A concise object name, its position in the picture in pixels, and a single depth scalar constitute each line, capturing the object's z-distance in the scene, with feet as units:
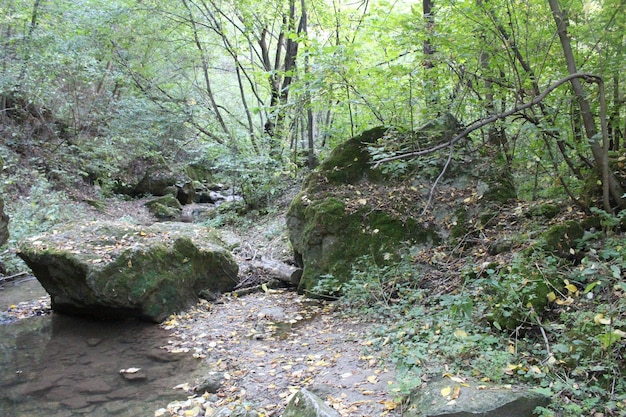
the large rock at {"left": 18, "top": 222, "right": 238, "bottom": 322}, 21.18
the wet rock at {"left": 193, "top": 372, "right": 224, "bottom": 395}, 14.92
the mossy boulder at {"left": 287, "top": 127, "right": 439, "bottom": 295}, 22.22
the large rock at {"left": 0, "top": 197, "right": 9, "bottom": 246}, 26.04
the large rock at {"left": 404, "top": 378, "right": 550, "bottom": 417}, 9.52
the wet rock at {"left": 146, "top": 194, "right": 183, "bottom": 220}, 52.85
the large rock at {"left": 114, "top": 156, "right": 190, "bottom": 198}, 62.54
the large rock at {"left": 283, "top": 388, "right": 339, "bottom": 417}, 10.15
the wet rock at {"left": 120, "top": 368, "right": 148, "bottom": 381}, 16.26
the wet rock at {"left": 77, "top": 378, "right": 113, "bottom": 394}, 15.35
